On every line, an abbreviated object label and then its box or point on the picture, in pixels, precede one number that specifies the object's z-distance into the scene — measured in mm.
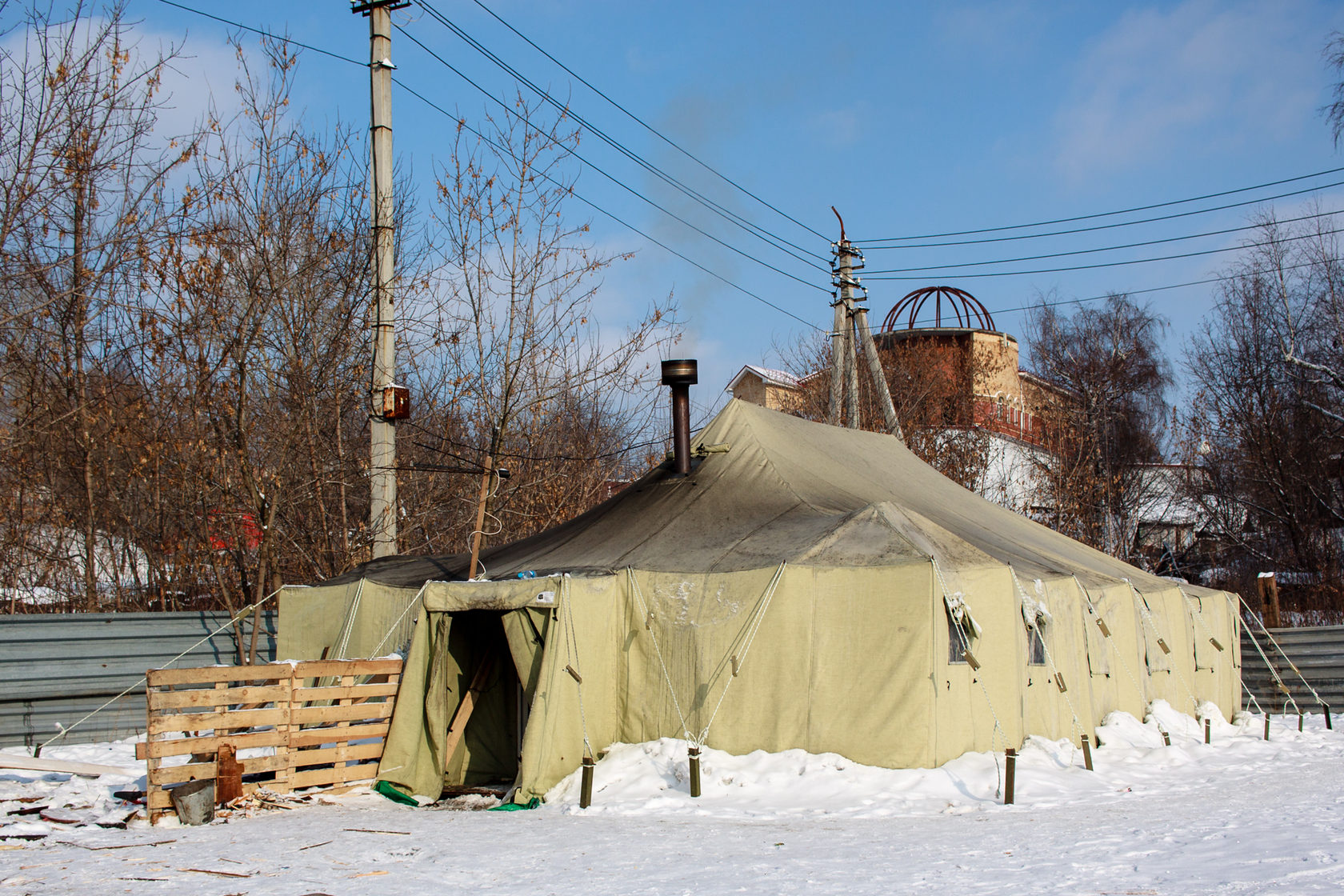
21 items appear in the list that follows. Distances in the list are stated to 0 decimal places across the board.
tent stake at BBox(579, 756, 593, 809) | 8258
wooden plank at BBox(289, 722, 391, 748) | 9039
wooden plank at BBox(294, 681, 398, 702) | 9016
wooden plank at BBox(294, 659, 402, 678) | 9180
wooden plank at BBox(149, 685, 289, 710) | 8281
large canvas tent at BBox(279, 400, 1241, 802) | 8766
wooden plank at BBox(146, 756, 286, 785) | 8188
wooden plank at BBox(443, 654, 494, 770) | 9773
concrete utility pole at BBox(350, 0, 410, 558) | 12141
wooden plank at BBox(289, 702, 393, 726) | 8977
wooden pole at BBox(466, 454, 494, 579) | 10313
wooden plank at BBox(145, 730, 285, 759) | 8031
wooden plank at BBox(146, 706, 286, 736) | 8203
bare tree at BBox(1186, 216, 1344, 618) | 26062
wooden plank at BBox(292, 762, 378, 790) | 9070
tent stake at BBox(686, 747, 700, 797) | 8445
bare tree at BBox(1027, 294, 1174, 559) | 27859
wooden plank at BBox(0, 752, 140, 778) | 8828
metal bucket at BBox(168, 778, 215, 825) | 8016
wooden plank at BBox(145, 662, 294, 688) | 8227
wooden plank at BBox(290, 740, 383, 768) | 9086
